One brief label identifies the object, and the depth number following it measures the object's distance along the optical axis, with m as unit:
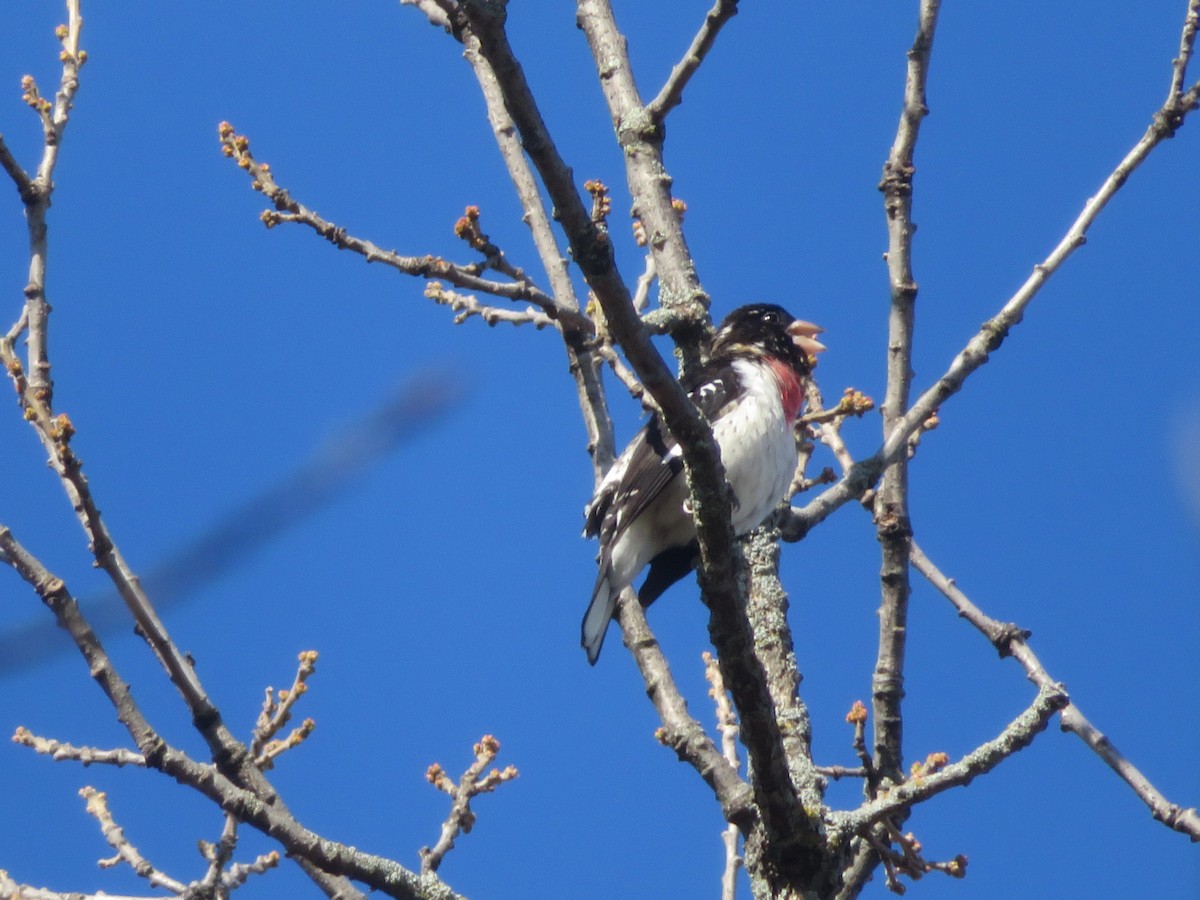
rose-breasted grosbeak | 9.69
